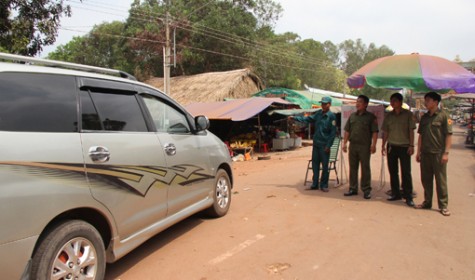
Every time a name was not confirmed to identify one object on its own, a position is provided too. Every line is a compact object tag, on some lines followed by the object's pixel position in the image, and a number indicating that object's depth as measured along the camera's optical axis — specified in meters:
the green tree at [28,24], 6.97
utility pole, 16.53
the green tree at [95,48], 33.05
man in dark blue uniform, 6.70
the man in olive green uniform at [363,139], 6.36
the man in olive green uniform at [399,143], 5.92
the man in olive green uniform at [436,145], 5.37
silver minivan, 2.32
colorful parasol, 5.68
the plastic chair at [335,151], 7.62
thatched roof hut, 19.22
